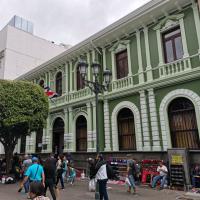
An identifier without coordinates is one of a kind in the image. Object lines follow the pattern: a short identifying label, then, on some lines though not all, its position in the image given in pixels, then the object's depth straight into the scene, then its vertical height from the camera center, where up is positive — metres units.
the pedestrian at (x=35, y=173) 6.99 -0.62
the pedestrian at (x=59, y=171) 10.02 -0.84
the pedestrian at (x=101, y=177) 6.54 -0.76
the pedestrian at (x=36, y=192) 3.15 -0.56
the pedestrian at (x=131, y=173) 8.96 -0.95
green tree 12.58 +2.65
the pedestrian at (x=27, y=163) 10.68 -0.43
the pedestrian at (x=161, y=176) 9.66 -1.16
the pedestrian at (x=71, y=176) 11.53 -1.23
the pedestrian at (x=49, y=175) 7.05 -0.70
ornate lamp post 9.29 +3.65
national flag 17.72 +4.88
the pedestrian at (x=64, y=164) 11.37 -0.60
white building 26.02 +13.44
